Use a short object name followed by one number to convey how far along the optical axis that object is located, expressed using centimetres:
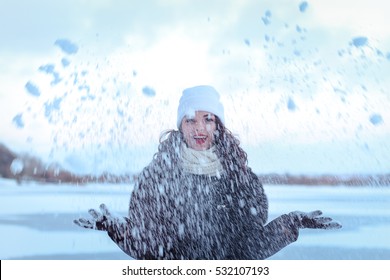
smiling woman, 266
